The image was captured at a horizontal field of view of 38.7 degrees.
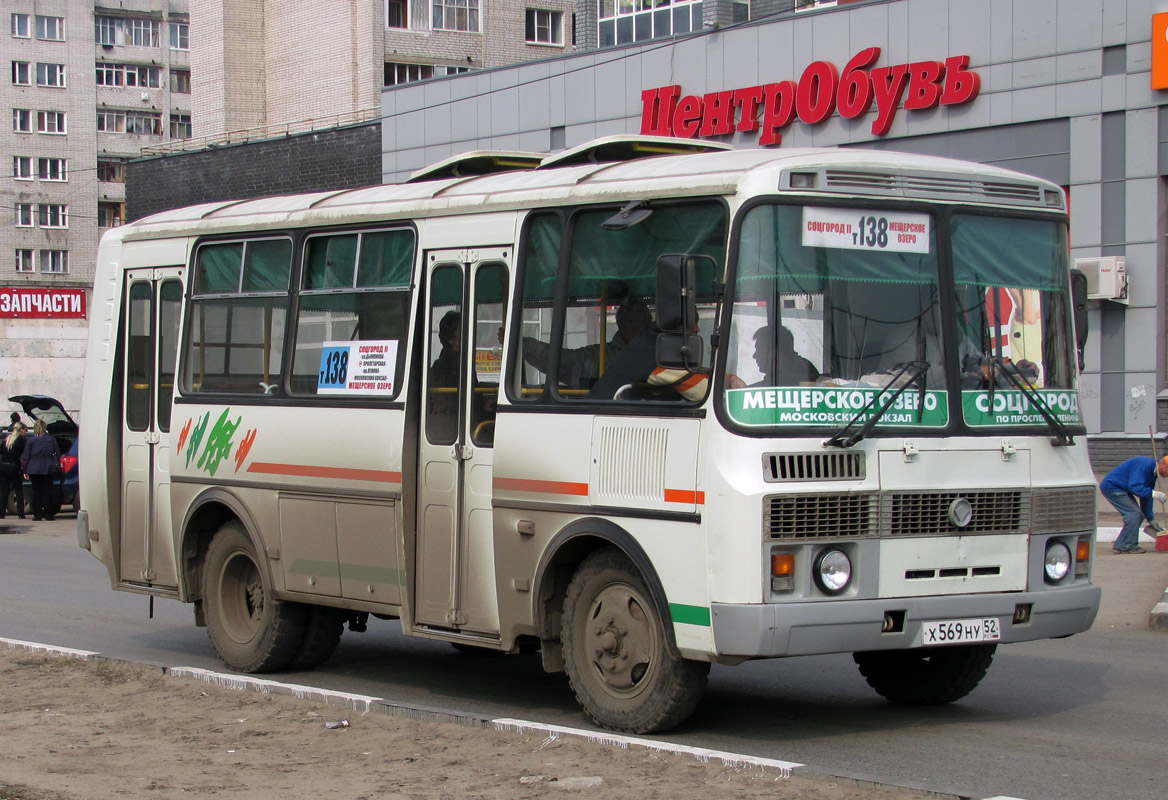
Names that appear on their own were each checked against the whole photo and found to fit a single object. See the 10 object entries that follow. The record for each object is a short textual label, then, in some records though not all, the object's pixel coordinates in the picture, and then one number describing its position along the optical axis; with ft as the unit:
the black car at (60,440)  92.79
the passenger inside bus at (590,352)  25.99
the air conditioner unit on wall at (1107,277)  71.10
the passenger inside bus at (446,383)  29.50
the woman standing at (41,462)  89.51
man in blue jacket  59.00
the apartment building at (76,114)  283.38
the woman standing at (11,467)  92.84
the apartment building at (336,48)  170.09
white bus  24.36
